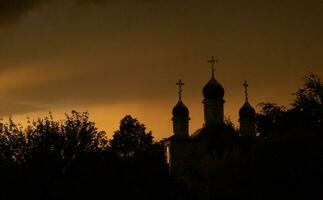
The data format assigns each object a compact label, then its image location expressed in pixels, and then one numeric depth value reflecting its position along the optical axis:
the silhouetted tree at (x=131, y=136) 77.19
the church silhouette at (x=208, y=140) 42.41
